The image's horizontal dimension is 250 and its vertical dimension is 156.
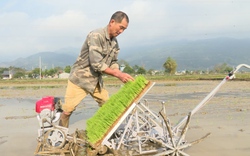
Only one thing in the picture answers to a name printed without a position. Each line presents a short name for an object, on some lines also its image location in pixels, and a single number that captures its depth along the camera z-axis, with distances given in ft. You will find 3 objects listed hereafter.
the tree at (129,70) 286.21
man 13.71
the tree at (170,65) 288.51
